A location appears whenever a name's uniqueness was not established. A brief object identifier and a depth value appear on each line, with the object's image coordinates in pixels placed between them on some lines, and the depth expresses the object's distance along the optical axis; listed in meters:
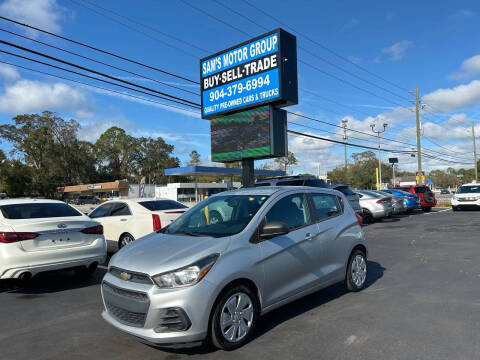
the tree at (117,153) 88.00
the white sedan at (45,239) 5.80
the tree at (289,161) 86.31
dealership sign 14.34
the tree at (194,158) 111.10
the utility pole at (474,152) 56.68
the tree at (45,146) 63.33
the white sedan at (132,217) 8.55
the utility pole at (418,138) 34.81
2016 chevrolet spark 3.47
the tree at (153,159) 91.88
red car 22.25
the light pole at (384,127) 53.69
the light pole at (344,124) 65.80
